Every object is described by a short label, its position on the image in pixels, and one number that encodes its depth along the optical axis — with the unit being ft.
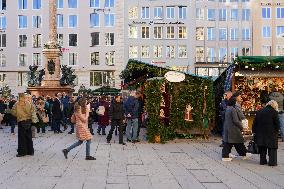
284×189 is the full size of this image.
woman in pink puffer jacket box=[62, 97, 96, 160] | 48.00
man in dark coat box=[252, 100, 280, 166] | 44.24
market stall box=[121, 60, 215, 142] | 65.57
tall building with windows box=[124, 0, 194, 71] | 239.91
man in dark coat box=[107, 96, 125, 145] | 66.39
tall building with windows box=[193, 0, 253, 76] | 240.73
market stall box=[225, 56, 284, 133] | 71.46
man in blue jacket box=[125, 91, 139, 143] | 66.44
